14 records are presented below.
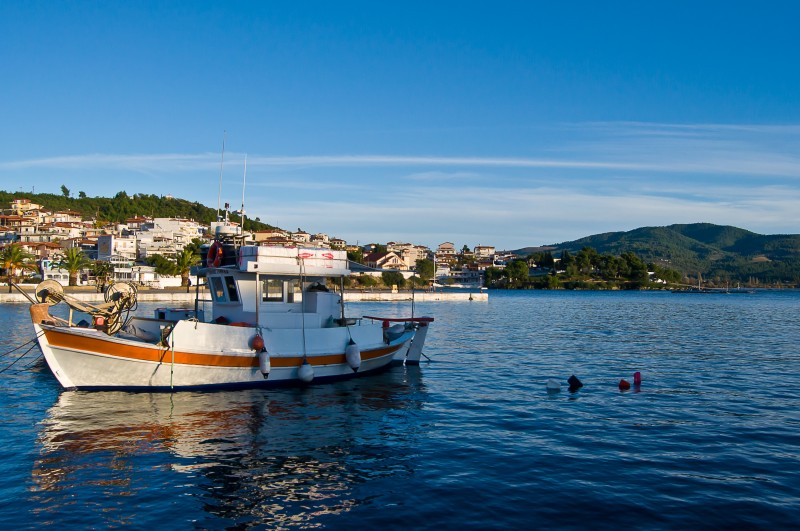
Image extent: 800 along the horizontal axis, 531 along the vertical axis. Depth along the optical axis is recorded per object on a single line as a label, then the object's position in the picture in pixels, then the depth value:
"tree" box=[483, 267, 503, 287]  192.88
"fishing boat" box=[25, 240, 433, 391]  19.30
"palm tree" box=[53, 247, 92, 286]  98.12
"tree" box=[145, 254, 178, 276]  117.06
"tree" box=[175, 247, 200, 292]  113.34
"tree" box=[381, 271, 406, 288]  141.38
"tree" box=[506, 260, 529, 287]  188.50
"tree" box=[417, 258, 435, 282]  175.70
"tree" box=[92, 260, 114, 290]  96.14
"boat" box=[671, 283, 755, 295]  187.00
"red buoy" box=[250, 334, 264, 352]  21.14
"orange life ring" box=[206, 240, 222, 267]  23.47
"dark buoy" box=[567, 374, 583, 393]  22.98
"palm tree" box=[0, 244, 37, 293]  87.44
